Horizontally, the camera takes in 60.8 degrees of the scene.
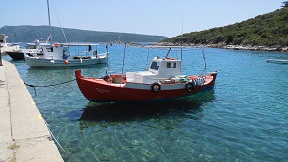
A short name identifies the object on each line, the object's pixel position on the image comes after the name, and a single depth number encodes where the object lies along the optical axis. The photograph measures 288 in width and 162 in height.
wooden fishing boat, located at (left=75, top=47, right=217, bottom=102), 13.47
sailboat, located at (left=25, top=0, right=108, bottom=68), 32.72
